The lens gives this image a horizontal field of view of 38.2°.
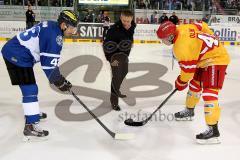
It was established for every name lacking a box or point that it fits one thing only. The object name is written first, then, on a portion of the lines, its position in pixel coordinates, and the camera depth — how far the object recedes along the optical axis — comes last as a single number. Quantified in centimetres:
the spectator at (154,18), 1357
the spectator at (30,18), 1178
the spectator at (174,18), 1247
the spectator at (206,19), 1340
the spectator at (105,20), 1207
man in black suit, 411
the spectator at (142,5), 1423
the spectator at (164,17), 1285
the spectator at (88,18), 1277
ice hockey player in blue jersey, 299
